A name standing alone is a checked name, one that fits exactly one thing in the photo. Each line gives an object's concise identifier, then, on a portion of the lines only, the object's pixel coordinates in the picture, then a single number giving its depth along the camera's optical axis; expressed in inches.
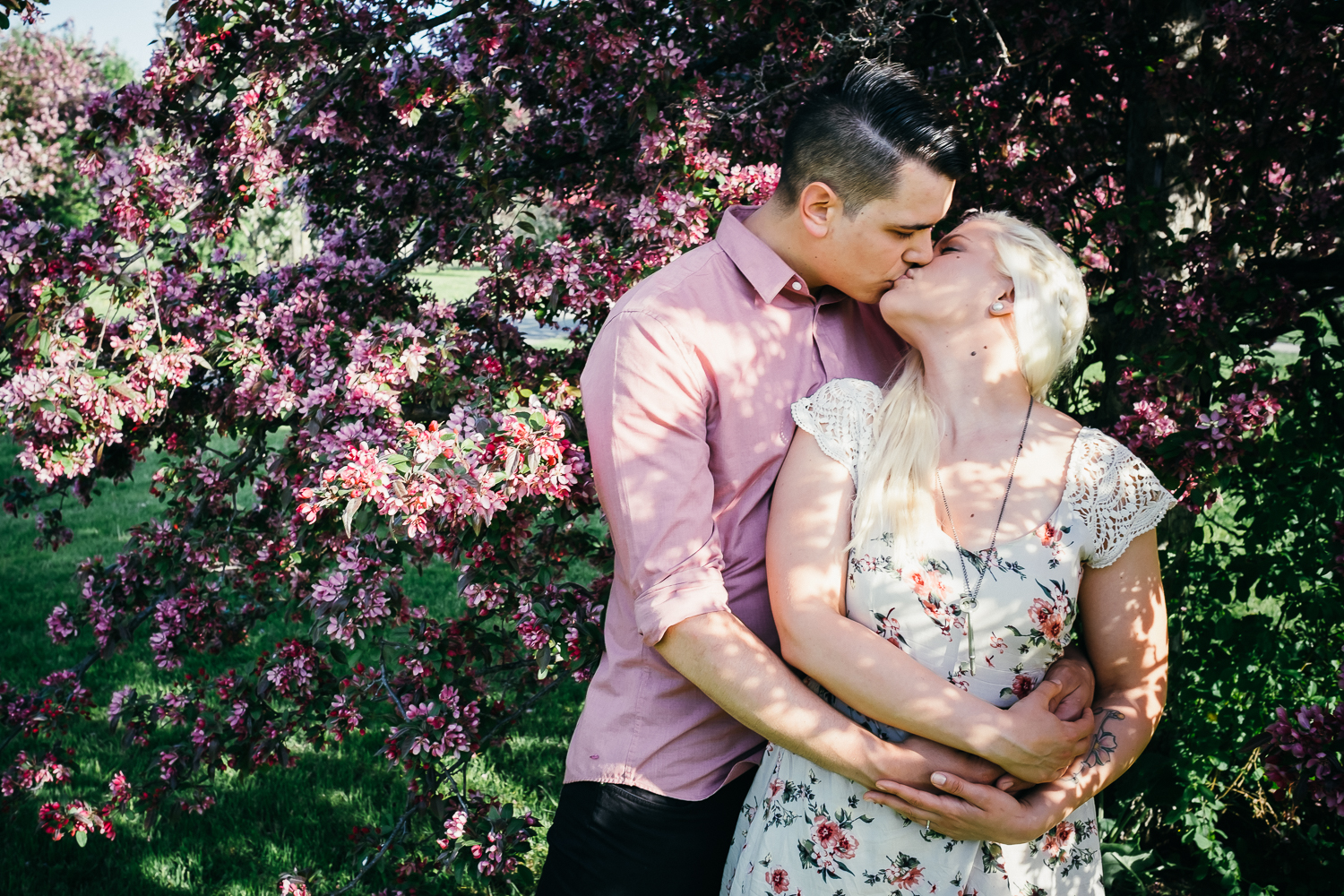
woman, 66.4
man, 66.2
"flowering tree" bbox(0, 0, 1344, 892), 96.5
